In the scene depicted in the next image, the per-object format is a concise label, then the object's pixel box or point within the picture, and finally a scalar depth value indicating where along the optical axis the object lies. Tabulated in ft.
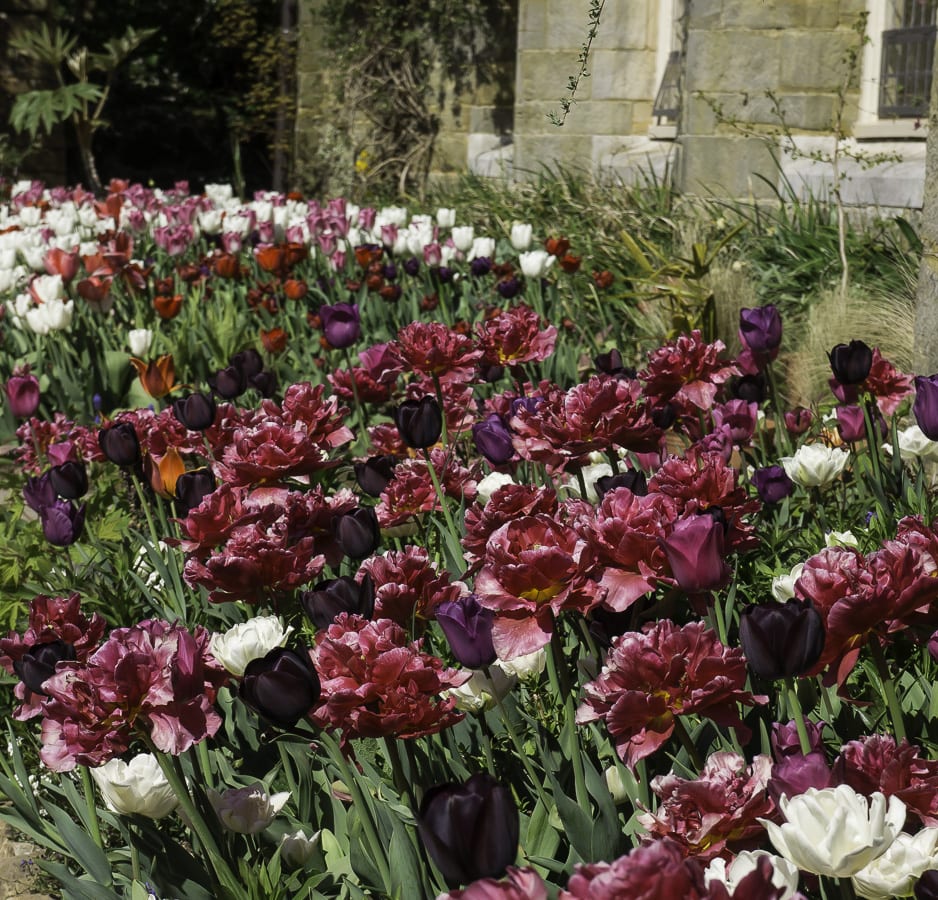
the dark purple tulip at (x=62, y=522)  8.23
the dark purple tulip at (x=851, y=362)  8.16
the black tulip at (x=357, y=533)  6.56
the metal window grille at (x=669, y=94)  35.40
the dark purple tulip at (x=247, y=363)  10.73
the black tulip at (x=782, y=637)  4.59
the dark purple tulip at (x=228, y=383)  10.16
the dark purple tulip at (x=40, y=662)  5.93
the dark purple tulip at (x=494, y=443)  8.02
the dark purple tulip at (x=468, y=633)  5.11
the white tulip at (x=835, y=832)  3.67
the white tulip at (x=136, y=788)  5.32
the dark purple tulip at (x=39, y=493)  8.59
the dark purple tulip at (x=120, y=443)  8.38
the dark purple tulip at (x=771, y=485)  8.38
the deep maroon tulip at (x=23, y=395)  11.75
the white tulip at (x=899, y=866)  4.03
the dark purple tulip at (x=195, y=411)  8.86
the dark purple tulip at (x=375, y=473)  8.02
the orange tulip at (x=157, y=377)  10.91
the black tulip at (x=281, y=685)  4.72
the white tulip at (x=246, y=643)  5.71
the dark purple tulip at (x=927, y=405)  7.37
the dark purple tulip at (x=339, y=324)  11.29
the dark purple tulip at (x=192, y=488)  7.81
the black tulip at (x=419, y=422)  7.61
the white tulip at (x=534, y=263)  16.98
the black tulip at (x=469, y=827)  3.78
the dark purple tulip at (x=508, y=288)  16.16
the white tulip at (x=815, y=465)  8.00
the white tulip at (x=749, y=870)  3.80
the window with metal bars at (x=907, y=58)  27.61
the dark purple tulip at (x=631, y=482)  6.79
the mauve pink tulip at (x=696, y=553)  5.09
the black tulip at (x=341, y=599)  5.75
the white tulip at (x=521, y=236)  19.18
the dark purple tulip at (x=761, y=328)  9.64
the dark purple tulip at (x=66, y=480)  8.55
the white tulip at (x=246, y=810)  5.49
